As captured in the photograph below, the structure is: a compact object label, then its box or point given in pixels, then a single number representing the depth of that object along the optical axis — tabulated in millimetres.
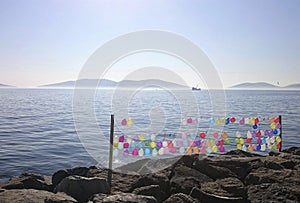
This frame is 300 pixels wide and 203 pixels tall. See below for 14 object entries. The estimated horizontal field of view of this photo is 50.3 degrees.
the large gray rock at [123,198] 6397
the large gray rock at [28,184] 8719
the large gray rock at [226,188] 7422
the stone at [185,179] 7928
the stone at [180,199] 6759
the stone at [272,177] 8133
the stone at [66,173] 9664
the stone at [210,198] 6996
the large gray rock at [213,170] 9070
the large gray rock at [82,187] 7586
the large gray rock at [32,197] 6641
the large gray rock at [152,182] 8291
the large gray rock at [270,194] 6801
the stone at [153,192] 7625
